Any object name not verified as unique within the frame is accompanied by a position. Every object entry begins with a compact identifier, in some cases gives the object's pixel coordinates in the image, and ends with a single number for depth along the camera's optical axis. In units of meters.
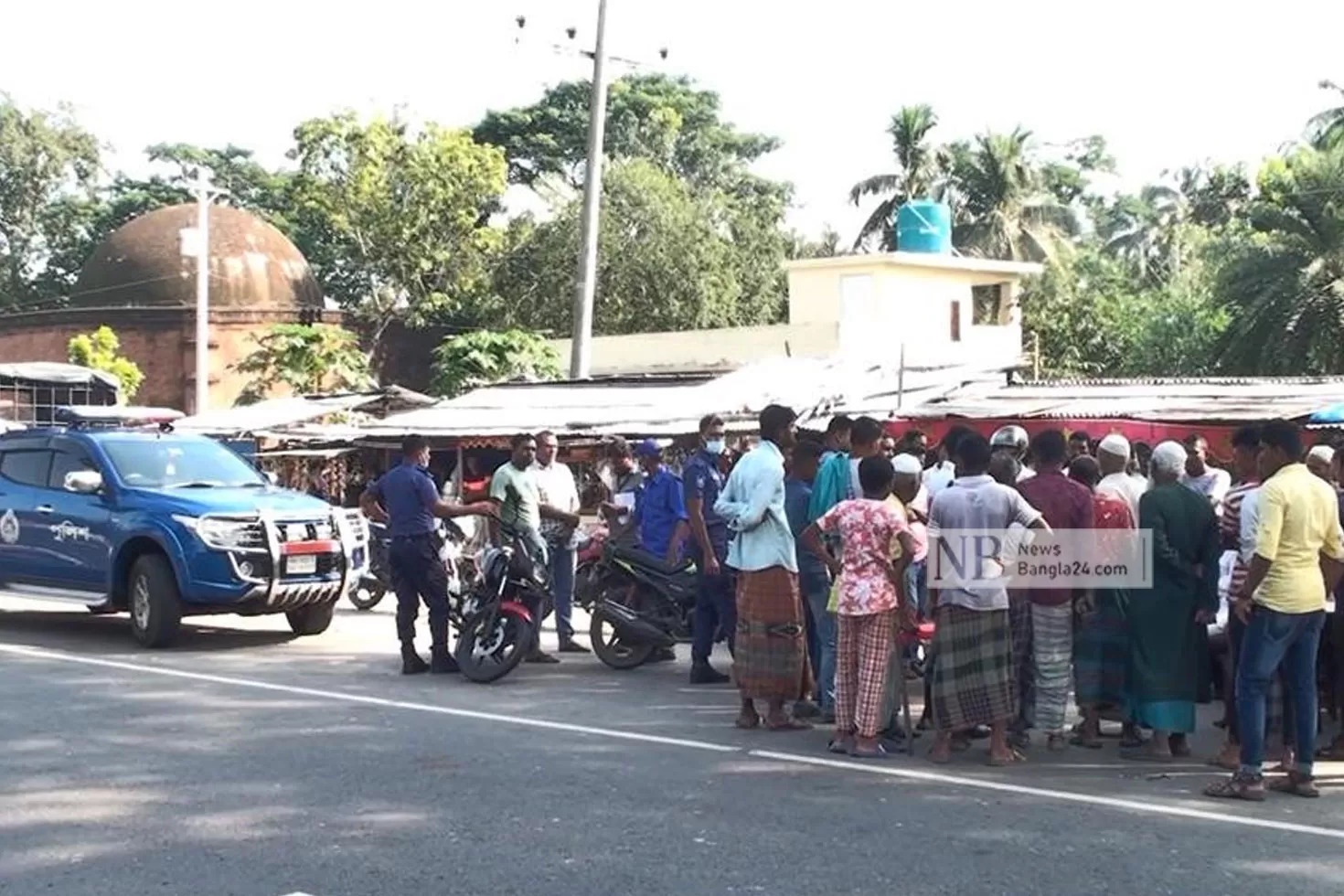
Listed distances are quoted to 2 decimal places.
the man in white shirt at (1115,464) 9.08
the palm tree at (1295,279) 25.73
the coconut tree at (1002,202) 48.59
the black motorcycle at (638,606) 11.09
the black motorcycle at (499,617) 10.50
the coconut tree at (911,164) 50.22
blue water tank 35.59
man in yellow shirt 6.95
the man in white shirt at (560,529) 12.16
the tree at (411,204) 37.56
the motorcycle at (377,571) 15.78
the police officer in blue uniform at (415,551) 10.88
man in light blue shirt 8.70
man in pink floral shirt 7.97
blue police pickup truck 12.09
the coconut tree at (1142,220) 66.88
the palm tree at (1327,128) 29.72
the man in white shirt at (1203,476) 11.22
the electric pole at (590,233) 22.09
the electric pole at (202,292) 33.03
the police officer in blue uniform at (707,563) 10.17
